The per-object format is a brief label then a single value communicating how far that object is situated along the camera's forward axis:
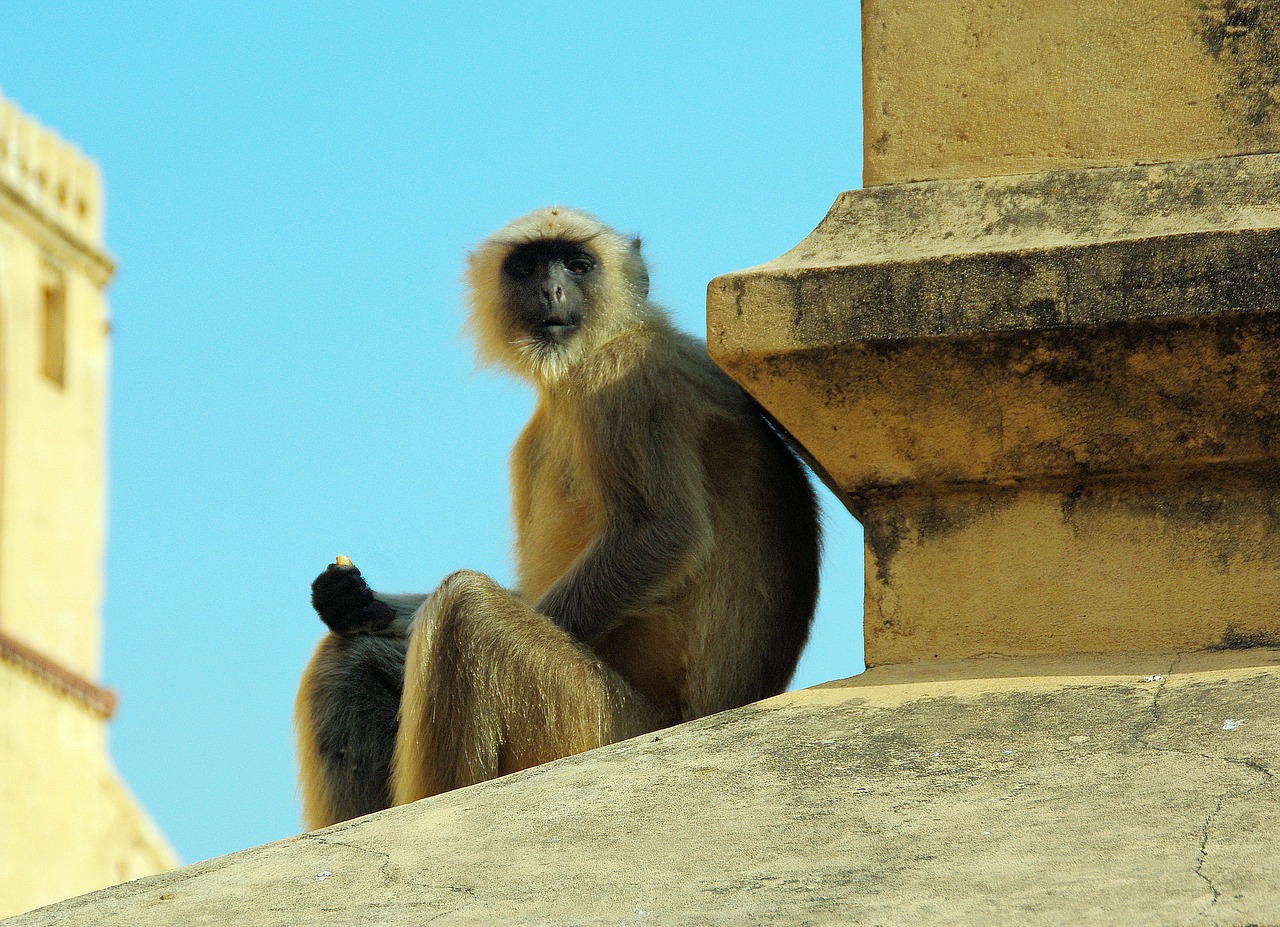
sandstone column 5.75
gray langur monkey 7.52
